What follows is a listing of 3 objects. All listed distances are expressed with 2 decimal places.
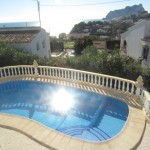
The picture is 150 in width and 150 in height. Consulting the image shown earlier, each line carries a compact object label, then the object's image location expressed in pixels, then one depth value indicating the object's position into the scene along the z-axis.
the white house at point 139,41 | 20.70
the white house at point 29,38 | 21.61
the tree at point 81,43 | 37.91
